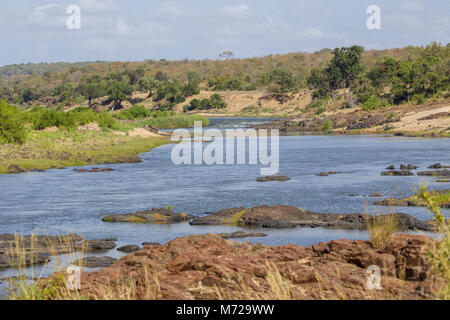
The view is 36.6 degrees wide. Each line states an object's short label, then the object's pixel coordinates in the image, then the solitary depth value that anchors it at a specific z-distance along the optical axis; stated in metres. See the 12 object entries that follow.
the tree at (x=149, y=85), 132.25
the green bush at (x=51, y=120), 55.91
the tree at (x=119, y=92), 127.25
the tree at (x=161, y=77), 148.38
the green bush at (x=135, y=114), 92.88
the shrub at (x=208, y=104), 122.50
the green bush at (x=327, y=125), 76.37
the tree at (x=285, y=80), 118.81
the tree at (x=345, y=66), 101.38
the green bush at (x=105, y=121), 63.31
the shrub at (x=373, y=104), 76.62
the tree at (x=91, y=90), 127.25
